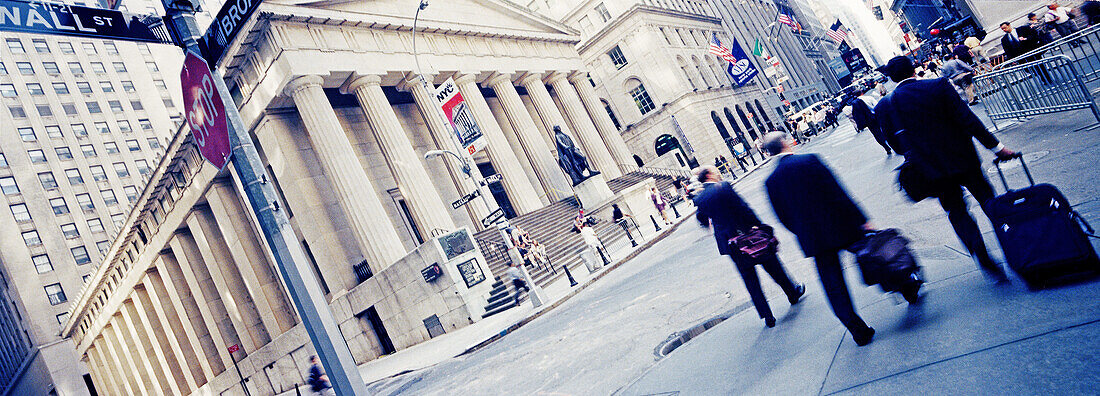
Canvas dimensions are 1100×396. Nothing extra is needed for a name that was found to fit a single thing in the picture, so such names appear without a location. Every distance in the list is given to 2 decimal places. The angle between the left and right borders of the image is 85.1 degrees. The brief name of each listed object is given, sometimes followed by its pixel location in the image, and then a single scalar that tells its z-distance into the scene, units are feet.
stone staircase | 71.82
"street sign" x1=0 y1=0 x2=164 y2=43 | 16.87
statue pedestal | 97.89
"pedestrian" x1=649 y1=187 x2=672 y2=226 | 81.81
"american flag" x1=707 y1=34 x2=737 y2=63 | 109.27
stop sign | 15.56
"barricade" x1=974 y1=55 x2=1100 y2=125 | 31.78
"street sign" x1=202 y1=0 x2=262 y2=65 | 18.65
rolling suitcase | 12.17
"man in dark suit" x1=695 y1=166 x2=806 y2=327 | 19.19
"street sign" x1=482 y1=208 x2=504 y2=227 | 60.49
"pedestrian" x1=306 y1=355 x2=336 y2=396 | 34.71
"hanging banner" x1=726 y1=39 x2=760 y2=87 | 101.60
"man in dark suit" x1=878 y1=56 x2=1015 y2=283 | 15.01
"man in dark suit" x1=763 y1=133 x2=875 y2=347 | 14.74
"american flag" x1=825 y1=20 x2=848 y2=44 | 158.51
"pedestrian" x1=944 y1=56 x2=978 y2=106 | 42.42
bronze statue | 96.48
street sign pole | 16.17
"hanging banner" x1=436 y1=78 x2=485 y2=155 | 64.08
